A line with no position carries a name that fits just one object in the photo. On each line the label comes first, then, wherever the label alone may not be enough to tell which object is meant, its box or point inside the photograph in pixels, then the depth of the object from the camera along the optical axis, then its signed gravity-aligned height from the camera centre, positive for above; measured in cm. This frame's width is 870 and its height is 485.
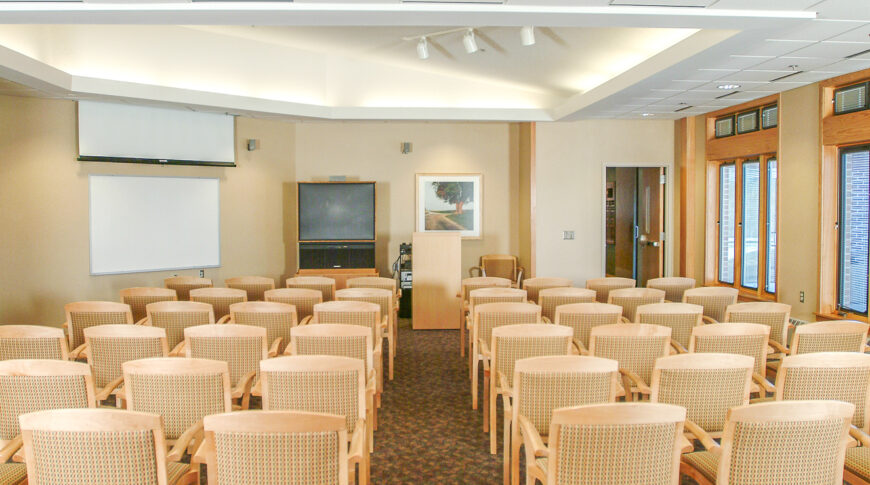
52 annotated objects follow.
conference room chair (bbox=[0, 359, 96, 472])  297 -82
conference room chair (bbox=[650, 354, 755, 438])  308 -84
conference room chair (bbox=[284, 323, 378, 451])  398 -77
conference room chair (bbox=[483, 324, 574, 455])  393 -81
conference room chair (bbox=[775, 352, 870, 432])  318 -82
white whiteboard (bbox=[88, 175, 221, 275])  846 +15
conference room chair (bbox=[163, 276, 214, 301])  700 -64
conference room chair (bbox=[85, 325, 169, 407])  394 -80
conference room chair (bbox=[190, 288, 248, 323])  594 -67
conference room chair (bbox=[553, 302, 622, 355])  485 -73
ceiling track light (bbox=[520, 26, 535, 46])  626 +216
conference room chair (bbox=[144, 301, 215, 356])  505 -74
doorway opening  1042 +20
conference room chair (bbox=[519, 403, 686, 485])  225 -86
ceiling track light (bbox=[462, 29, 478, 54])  707 +235
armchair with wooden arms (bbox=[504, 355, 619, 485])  303 -84
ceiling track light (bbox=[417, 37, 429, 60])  777 +251
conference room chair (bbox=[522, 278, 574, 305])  689 -65
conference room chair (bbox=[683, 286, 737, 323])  575 -68
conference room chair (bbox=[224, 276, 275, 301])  703 -65
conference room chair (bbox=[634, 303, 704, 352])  487 -72
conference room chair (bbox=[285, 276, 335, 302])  688 -63
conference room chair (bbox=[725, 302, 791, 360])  491 -72
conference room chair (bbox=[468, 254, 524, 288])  1082 -66
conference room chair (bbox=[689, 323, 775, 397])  393 -76
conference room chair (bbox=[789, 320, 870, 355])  404 -76
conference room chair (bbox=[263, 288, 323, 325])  592 -68
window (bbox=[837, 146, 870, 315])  650 +1
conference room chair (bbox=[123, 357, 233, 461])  299 -84
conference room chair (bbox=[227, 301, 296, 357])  505 -75
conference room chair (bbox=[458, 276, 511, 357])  710 -66
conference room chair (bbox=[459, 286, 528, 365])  584 -66
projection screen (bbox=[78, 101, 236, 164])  827 +154
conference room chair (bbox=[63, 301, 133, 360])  499 -73
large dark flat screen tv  1014 +35
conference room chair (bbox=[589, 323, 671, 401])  392 -81
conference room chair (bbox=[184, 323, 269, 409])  390 -82
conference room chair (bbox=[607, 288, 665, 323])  583 -69
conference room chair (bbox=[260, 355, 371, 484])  302 -83
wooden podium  816 -68
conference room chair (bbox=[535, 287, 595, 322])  589 -68
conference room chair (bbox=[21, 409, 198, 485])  224 -86
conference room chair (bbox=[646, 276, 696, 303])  683 -66
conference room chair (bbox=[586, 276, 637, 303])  672 -64
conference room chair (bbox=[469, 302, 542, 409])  491 -73
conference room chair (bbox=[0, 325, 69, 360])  388 -75
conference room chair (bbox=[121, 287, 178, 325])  600 -67
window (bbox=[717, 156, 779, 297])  815 +10
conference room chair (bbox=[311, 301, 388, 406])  504 -74
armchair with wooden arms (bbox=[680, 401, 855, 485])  232 -88
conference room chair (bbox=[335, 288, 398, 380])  597 -69
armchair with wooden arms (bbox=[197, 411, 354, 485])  220 -85
